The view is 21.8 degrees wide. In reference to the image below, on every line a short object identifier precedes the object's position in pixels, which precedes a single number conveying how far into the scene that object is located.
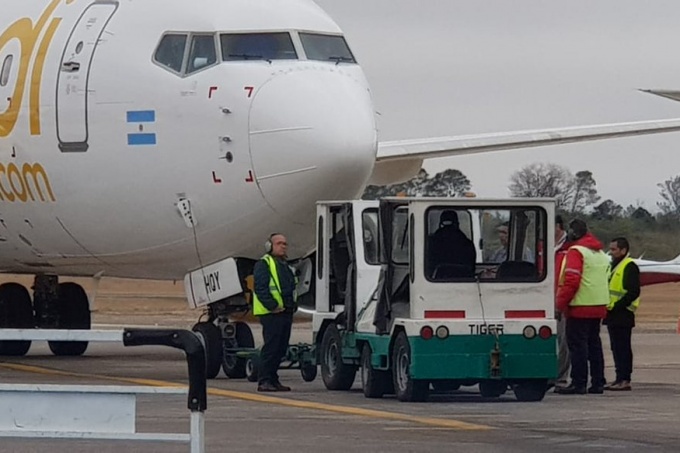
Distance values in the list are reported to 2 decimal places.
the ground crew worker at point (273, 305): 18.17
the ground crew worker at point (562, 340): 19.14
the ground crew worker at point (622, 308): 19.11
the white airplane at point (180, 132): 18.12
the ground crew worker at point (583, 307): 18.36
